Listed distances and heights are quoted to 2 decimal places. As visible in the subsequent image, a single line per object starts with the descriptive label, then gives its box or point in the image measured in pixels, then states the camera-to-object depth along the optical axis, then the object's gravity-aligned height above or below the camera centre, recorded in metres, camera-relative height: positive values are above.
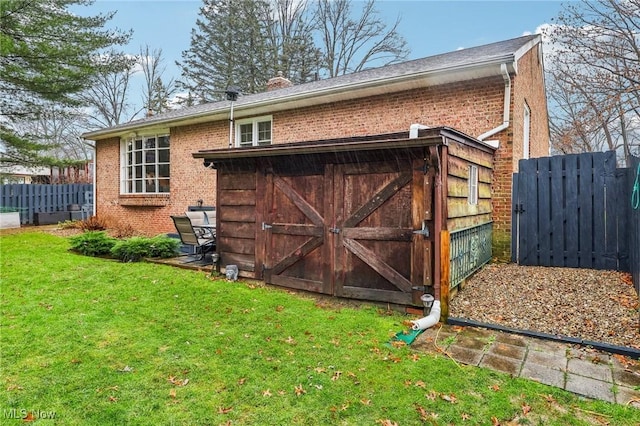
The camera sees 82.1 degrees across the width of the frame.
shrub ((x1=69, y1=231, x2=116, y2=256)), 8.77 -0.80
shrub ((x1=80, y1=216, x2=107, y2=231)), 13.12 -0.50
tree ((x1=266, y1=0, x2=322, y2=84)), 22.64 +10.44
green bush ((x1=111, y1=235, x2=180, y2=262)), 8.20 -0.85
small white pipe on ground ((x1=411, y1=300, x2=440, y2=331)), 4.07 -1.25
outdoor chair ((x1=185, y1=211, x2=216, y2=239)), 7.92 -0.31
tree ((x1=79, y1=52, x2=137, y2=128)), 25.55 +7.69
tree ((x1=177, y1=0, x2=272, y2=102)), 23.22 +10.54
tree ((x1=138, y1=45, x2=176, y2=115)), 25.53 +8.99
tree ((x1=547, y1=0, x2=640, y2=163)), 11.41 +5.16
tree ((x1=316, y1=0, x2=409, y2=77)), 20.72 +10.10
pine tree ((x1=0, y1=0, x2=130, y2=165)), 11.62 +5.05
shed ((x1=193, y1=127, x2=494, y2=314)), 4.53 +0.00
